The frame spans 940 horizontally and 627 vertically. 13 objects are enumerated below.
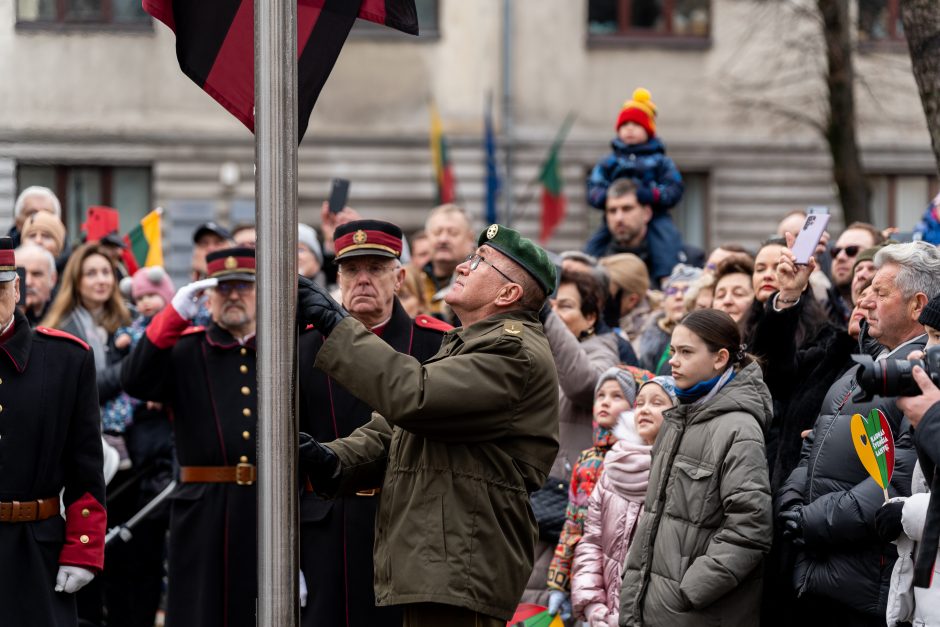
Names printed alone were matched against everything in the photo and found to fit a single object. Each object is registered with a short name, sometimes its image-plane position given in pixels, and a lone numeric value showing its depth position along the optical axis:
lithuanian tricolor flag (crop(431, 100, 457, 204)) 42.66
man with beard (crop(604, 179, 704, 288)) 19.27
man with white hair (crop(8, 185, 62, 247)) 20.34
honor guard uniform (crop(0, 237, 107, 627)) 11.34
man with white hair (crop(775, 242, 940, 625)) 10.95
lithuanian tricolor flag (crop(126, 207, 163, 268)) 20.55
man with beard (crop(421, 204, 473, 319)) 17.89
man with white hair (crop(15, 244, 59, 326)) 17.59
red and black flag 8.55
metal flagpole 7.24
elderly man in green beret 8.69
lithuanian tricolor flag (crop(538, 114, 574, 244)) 42.00
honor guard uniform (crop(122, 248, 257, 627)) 13.35
